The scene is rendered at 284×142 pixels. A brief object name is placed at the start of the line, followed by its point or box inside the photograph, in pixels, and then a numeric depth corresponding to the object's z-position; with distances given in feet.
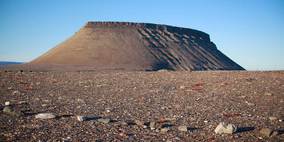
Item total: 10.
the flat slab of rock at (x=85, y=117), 34.22
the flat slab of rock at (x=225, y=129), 30.01
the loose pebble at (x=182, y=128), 31.09
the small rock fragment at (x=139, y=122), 32.80
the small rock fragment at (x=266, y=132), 29.58
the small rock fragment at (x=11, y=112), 36.14
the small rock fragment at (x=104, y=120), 33.65
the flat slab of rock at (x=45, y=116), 34.82
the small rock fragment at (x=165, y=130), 30.58
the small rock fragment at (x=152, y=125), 31.56
